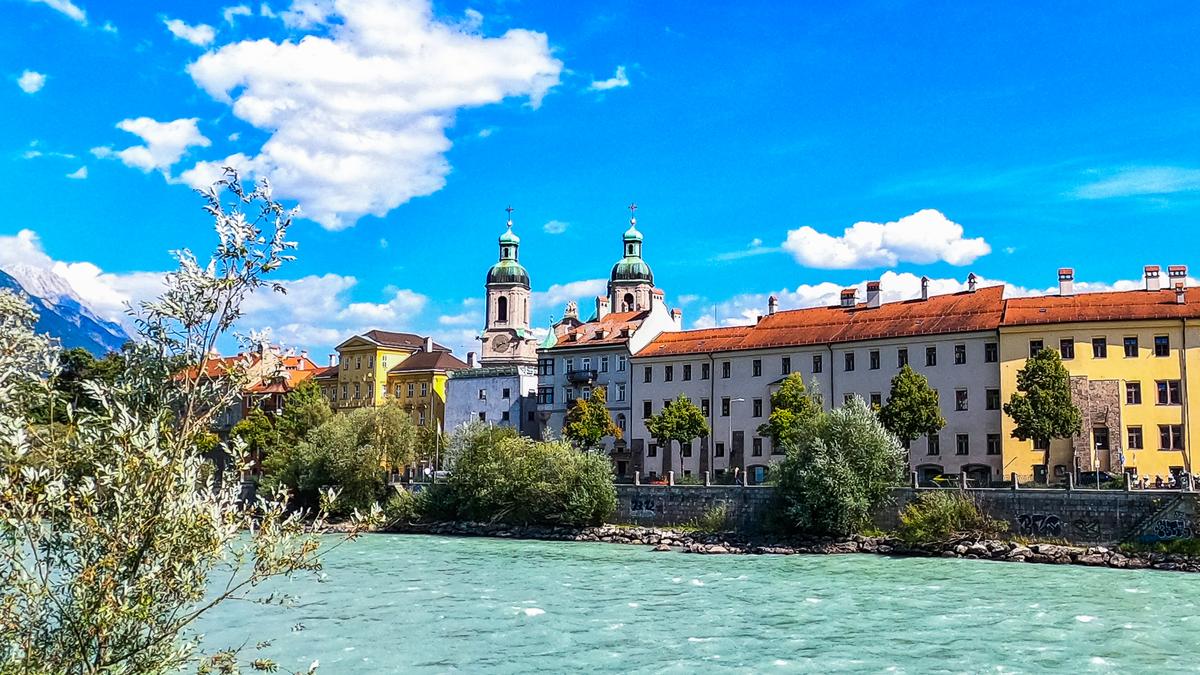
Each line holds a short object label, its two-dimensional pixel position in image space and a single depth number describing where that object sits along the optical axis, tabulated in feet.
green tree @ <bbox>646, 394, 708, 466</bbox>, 203.31
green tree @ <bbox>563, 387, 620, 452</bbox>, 215.10
